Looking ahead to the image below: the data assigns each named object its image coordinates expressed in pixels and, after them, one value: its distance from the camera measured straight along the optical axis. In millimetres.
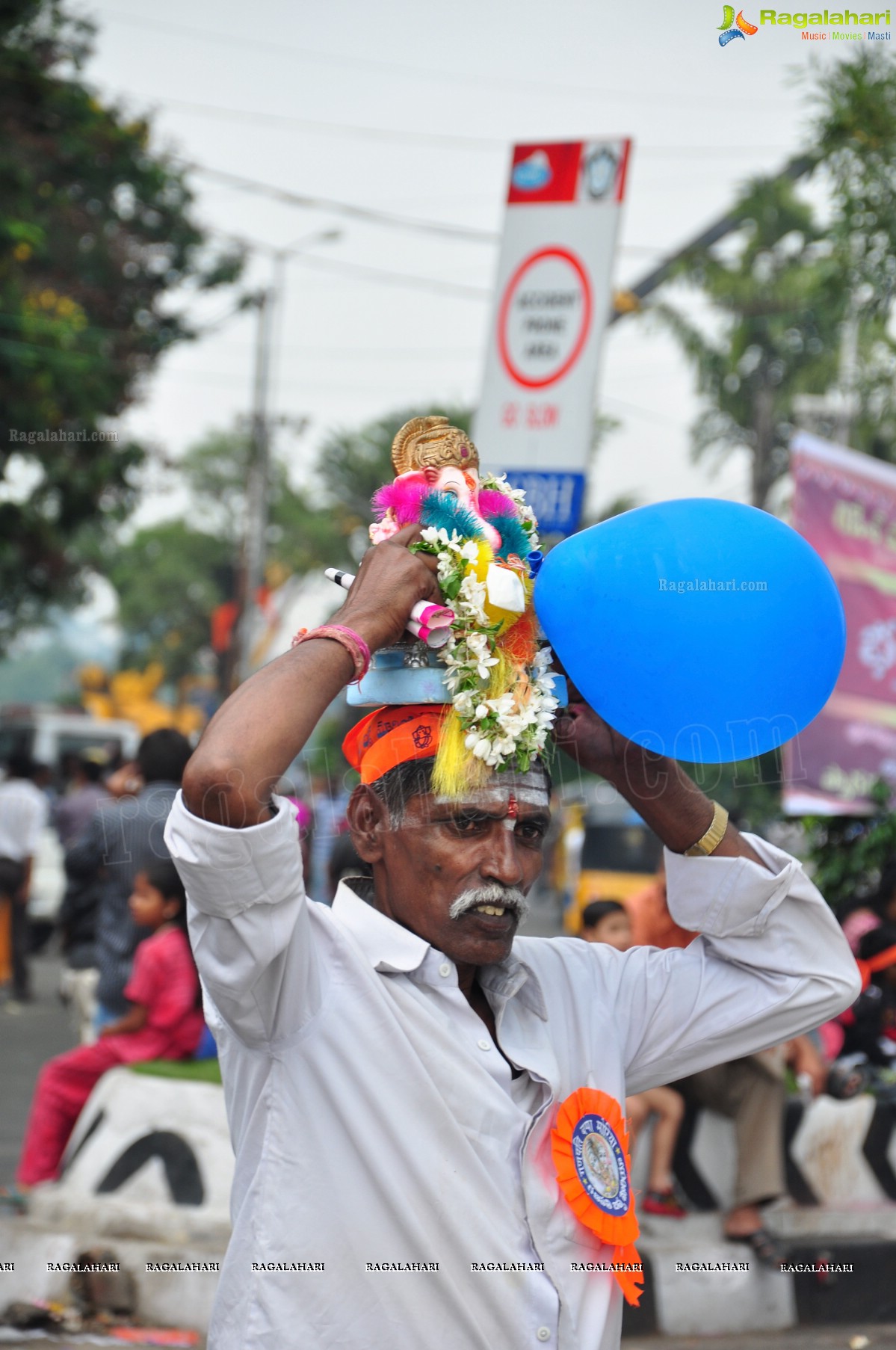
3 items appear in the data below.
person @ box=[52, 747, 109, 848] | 14031
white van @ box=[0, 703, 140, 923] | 22062
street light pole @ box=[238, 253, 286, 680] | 25578
